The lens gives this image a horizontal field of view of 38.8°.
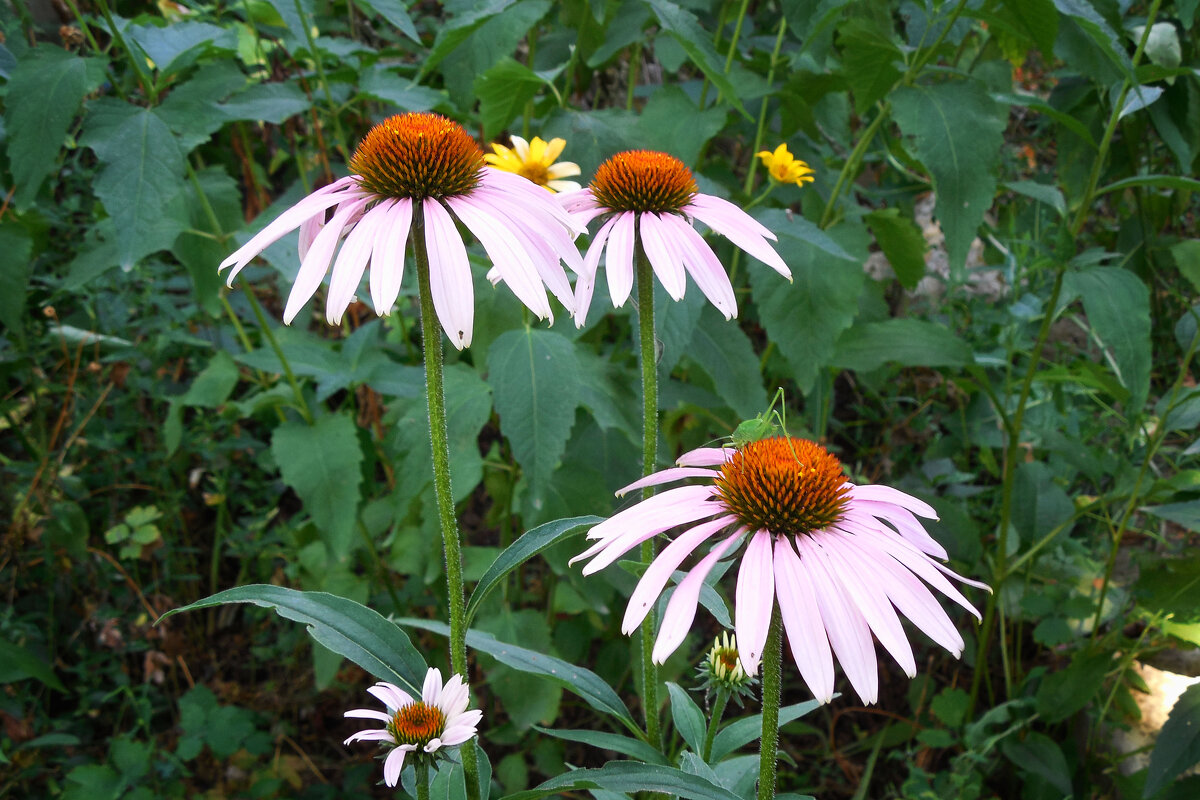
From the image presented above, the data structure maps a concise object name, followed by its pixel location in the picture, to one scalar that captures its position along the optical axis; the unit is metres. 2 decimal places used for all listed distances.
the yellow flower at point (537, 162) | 0.59
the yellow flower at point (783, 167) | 0.62
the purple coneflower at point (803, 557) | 0.36
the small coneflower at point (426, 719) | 0.40
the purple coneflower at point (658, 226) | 0.42
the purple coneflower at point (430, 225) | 0.39
